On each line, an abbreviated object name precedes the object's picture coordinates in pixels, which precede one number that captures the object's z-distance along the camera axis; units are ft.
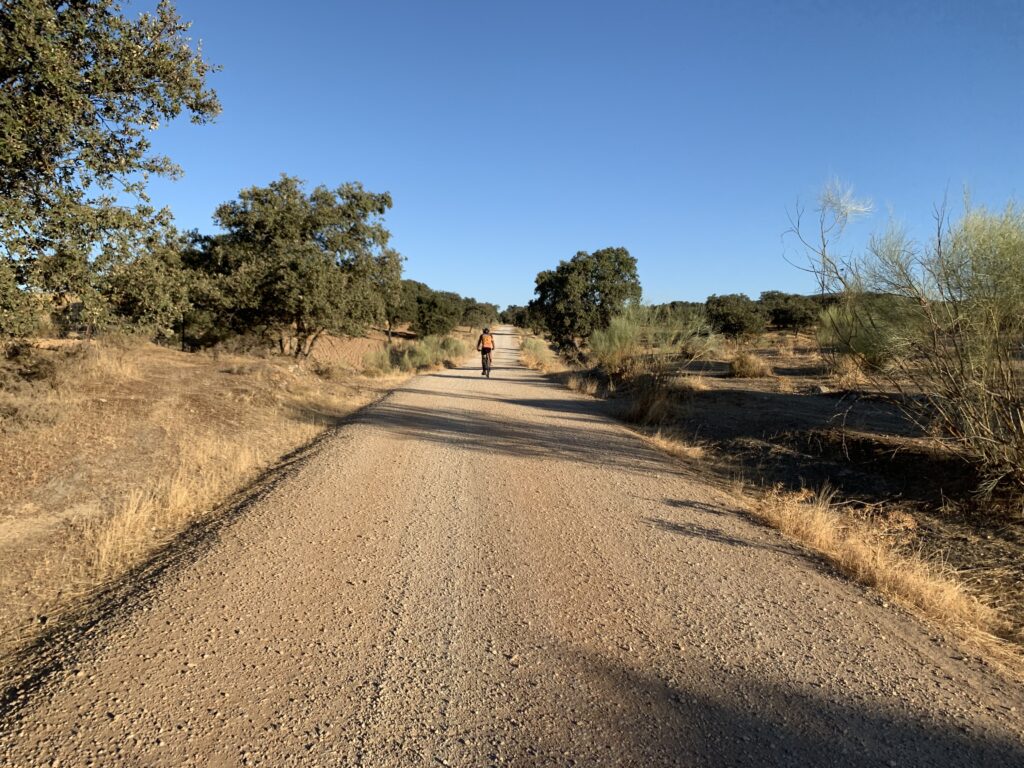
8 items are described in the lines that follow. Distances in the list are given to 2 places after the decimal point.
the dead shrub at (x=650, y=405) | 43.34
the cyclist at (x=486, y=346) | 72.13
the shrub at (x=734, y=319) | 115.75
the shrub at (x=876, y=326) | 22.85
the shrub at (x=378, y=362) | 78.59
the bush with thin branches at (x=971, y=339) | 20.12
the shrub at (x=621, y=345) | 67.87
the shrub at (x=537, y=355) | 103.53
